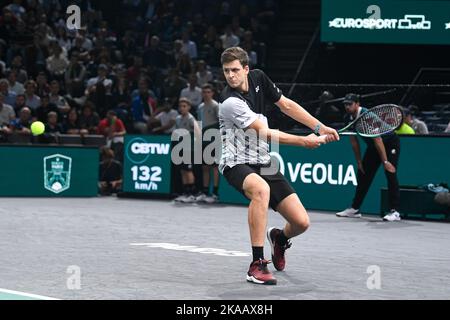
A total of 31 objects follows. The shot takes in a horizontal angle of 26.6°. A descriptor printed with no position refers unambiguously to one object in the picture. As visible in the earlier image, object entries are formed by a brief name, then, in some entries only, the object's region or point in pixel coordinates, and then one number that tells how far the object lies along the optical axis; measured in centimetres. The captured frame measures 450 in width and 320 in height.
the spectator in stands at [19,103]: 2091
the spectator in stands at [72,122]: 2080
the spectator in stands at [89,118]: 2099
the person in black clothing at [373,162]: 1476
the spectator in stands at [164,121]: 2019
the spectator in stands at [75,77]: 2298
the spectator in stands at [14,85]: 2205
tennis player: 823
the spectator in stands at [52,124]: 1967
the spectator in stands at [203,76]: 2259
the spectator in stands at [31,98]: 2125
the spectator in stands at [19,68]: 2278
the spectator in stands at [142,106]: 2173
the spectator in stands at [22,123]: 1961
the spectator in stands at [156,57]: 2438
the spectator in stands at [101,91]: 2231
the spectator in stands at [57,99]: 2159
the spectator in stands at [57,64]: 2330
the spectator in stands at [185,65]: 2322
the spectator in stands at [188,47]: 2436
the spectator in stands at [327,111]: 1792
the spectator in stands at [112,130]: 1983
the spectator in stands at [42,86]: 2211
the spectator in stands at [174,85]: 2234
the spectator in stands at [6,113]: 2012
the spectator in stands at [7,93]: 2128
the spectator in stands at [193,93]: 2144
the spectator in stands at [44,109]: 2058
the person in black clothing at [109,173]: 1927
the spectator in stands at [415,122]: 1752
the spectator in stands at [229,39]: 2410
